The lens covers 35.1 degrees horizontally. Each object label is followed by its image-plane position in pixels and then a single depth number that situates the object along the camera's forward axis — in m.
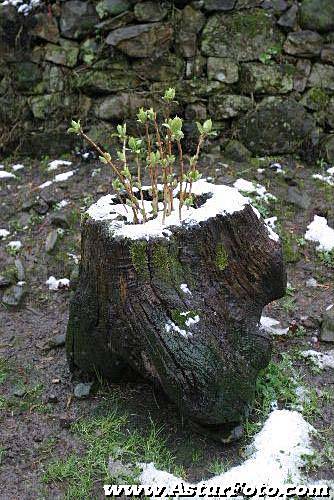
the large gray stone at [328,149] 5.27
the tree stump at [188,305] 2.53
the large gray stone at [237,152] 5.30
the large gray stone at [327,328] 3.38
